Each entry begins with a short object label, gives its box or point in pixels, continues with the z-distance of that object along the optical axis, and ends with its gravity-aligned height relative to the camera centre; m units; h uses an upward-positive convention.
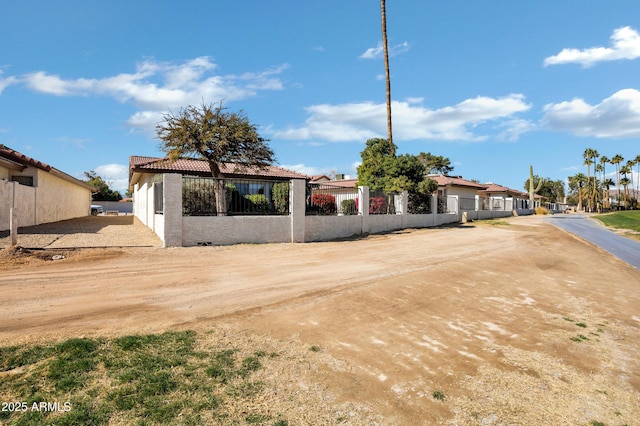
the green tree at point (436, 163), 59.06 +8.77
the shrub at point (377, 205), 19.39 +0.58
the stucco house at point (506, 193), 48.11 +3.43
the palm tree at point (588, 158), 81.89 +12.50
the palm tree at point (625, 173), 77.81 +8.51
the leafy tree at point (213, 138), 16.53 +3.76
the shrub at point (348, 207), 17.85 +0.45
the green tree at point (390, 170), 23.42 +3.12
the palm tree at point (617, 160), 79.25 +11.61
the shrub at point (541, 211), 51.24 +0.35
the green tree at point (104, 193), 60.22 +4.55
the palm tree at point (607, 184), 87.07 +6.94
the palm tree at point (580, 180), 83.43 +7.92
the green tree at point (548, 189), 93.54 +6.68
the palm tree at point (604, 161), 81.44 +11.64
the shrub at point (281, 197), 15.09 +0.84
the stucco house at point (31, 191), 14.28 +1.46
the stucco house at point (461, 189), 31.23 +3.07
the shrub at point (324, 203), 16.39 +0.62
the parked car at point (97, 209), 46.14 +1.38
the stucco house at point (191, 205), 12.19 +0.47
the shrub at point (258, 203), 14.14 +0.57
